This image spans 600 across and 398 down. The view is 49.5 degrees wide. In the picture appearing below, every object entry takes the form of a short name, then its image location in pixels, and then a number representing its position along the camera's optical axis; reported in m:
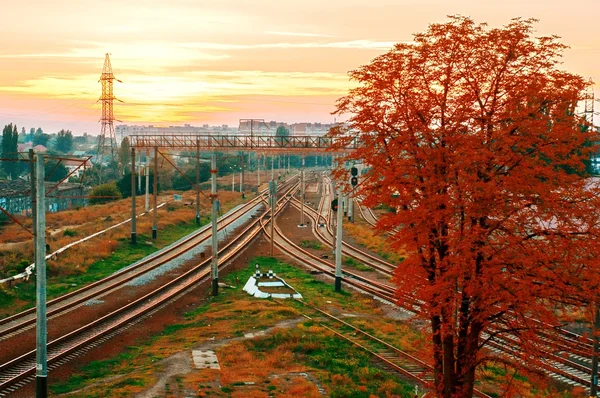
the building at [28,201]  66.19
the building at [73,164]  180.75
